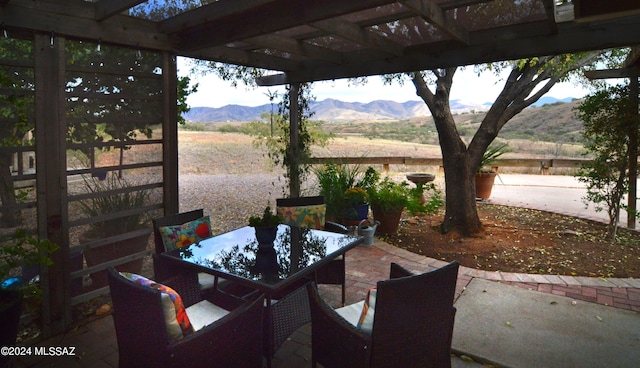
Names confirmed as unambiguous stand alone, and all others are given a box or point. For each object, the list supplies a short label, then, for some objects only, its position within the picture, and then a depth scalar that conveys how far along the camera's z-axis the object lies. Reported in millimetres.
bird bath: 7168
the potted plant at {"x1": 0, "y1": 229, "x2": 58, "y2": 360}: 2023
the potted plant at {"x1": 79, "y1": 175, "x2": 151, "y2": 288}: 2963
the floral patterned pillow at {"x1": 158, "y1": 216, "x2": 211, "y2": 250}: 2723
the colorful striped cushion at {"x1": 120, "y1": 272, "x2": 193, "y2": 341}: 1531
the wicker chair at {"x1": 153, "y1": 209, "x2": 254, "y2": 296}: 2566
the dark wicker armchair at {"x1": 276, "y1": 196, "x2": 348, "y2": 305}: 2984
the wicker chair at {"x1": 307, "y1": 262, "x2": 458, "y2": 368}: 1630
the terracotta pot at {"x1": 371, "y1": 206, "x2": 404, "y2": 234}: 4965
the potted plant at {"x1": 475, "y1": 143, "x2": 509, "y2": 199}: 7113
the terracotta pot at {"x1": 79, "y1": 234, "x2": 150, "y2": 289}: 3055
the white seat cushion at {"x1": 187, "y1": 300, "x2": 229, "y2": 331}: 2035
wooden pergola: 2508
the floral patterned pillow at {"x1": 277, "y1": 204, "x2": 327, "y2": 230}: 3549
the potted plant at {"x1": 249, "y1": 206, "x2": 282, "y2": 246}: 2510
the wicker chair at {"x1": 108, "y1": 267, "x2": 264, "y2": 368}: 1523
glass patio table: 2098
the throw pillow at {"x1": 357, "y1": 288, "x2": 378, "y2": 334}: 1769
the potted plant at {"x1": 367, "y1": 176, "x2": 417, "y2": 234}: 4938
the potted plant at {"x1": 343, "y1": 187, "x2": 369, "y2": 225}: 4641
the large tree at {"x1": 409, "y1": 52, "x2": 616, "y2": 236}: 4867
